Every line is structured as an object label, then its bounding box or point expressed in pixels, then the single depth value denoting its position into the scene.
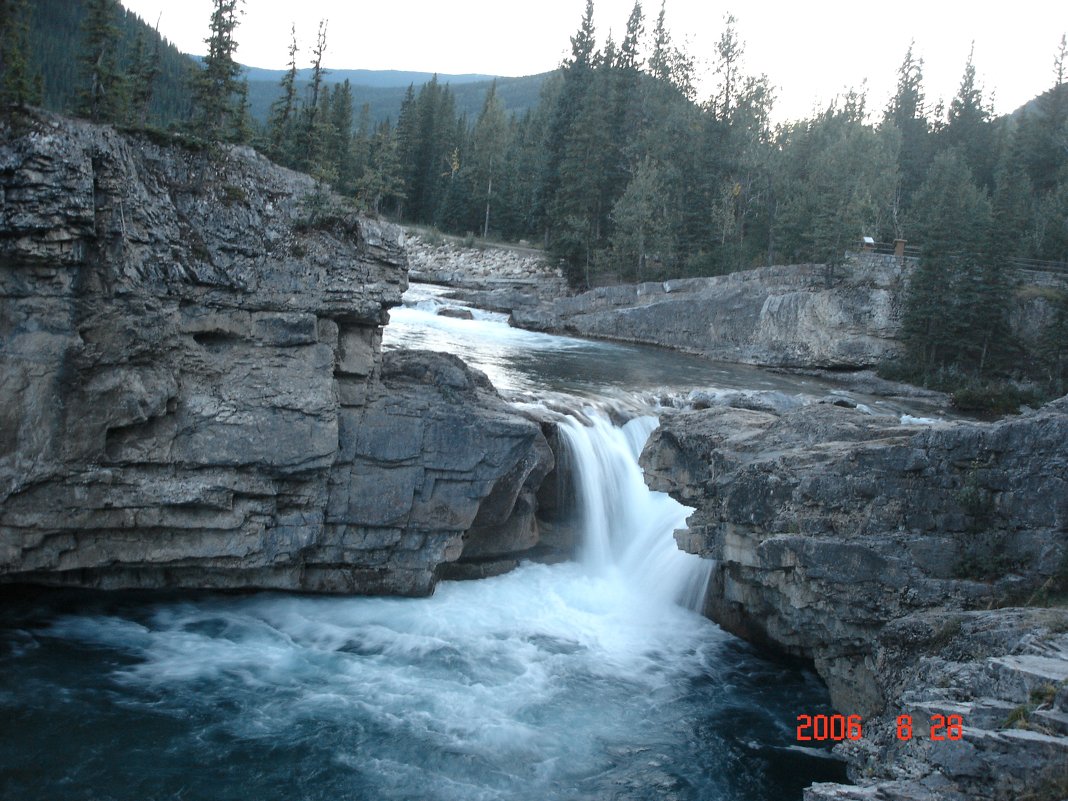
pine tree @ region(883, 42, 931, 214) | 69.31
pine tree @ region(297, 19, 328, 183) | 23.31
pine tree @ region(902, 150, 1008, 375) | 35.50
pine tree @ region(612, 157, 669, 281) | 49.47
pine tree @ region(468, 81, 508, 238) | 71.06
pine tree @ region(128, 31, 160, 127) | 20.77
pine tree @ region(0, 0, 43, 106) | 12.55
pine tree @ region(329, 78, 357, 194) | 48.77
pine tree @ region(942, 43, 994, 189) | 66.75
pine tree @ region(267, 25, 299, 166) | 24.21
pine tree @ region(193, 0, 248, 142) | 18.11
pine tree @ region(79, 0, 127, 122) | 18.61
